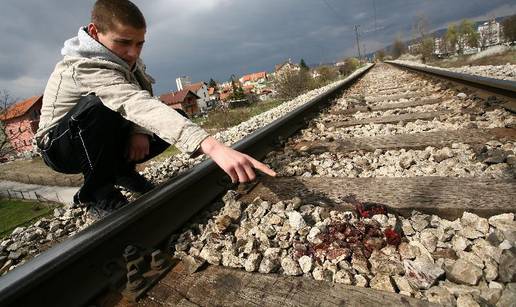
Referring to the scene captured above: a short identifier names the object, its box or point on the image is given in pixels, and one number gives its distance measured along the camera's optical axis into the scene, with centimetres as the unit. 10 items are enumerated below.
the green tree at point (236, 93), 7738
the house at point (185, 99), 7469
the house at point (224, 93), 10129
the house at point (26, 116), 4981
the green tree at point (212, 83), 12350
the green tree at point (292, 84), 2569
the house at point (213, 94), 10532
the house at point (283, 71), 2770
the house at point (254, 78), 14310
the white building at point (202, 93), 9169
